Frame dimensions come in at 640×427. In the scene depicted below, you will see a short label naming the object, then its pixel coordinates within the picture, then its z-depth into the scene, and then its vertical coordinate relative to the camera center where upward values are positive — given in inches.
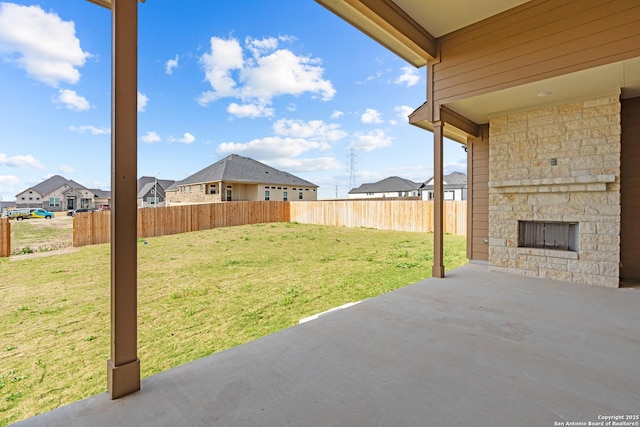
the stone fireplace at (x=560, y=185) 157.1 +15.2
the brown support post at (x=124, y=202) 66.5 +2.5
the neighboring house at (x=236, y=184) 774.5 +79.4
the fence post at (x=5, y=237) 287.7 -22.6
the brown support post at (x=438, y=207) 175.9 +3.0
